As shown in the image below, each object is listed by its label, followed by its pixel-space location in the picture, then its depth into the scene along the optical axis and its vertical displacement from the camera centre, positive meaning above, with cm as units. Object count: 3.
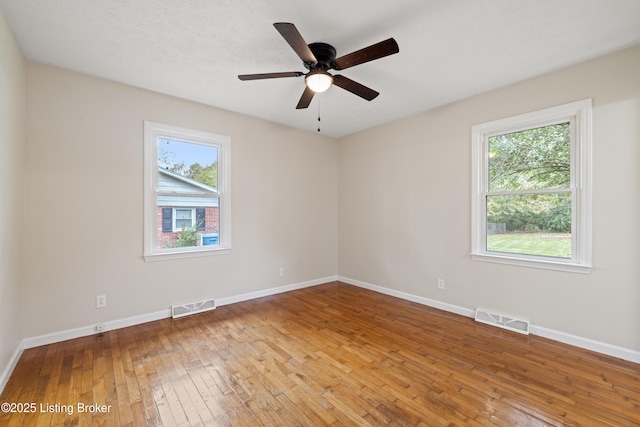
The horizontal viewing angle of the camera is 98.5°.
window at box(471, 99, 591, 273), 265 +26
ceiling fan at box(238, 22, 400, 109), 182 +114
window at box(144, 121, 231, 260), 326 +26
